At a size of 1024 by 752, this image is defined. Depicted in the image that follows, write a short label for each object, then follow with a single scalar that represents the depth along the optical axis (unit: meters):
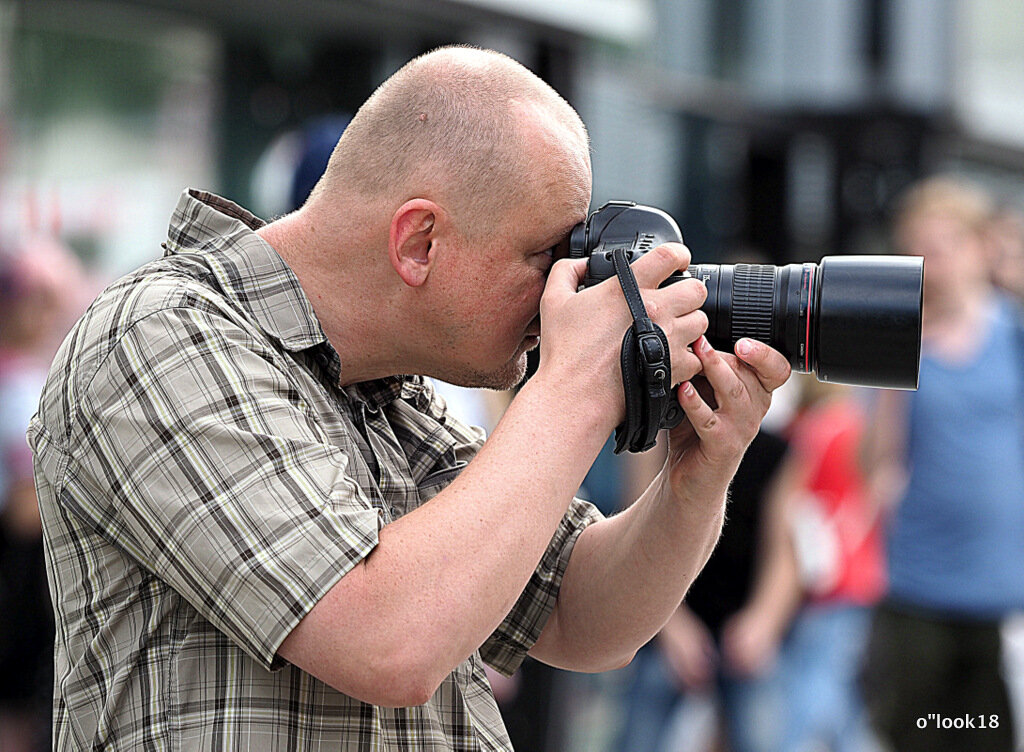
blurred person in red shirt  9.55
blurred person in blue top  8.16
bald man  2.83
